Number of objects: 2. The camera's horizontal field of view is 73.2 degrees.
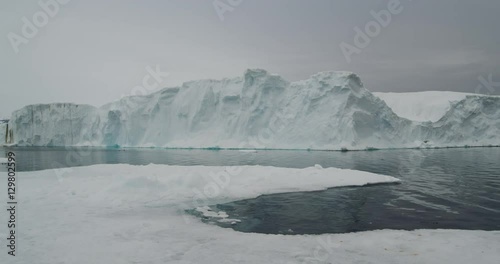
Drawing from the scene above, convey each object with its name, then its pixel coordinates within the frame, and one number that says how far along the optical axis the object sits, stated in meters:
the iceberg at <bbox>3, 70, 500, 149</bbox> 52.47
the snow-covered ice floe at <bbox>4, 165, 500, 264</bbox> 5.98
